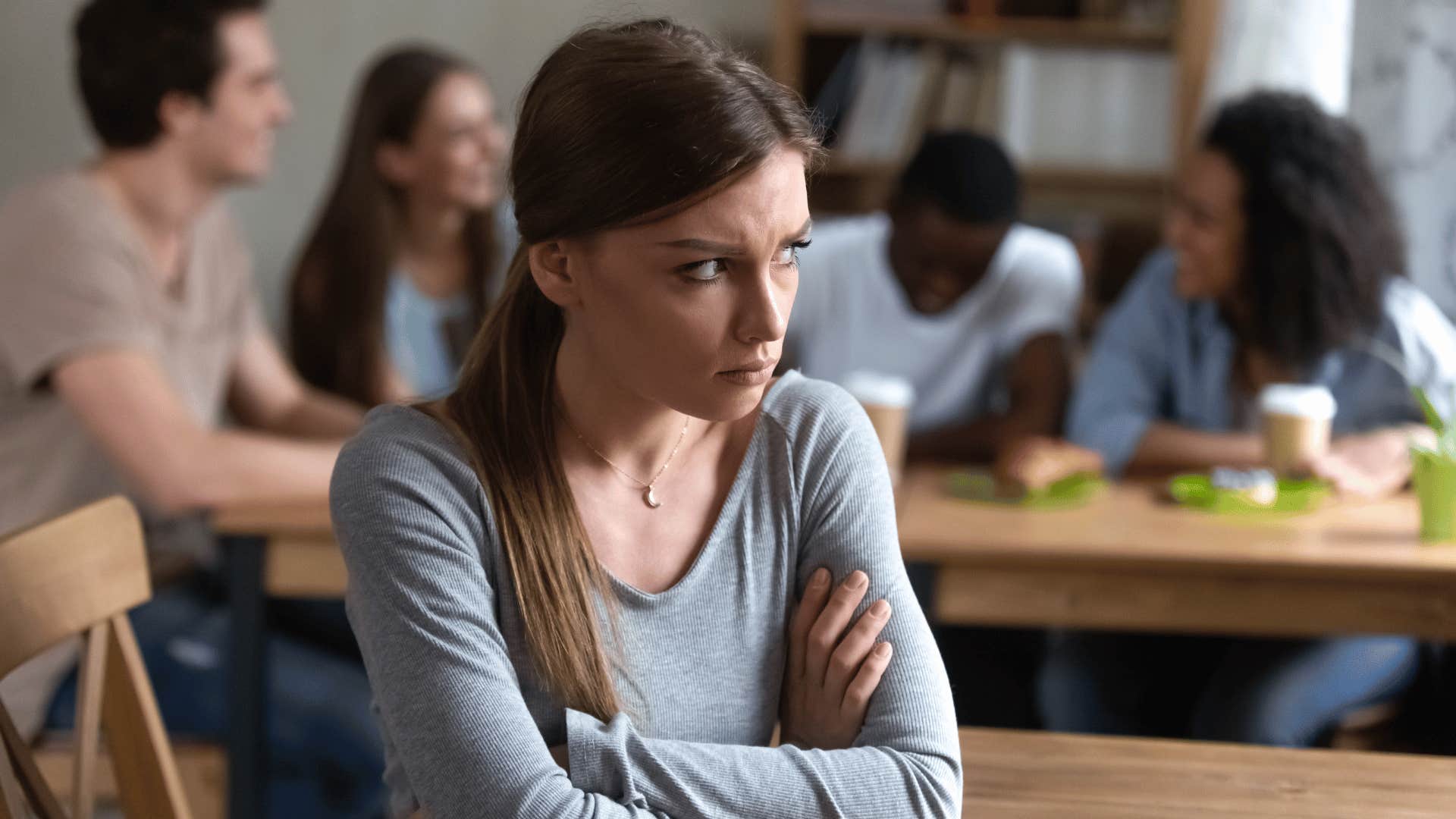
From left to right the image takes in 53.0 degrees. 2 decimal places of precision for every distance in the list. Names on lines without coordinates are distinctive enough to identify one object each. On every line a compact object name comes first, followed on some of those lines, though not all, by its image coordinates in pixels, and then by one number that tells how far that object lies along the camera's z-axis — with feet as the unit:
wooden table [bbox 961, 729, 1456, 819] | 3.57
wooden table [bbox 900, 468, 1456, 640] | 5.82
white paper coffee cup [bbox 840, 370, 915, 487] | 6.88
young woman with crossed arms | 3.34
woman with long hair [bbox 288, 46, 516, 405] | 8.66
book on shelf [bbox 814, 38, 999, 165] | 11.73
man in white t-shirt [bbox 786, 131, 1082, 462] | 8.13
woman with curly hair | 7.02
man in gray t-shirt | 6.63
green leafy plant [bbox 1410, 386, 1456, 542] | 5.94
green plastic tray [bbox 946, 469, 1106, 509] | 6.67
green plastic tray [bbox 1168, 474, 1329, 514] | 6.52
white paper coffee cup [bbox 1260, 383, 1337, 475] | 6.70
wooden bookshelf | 11.00
